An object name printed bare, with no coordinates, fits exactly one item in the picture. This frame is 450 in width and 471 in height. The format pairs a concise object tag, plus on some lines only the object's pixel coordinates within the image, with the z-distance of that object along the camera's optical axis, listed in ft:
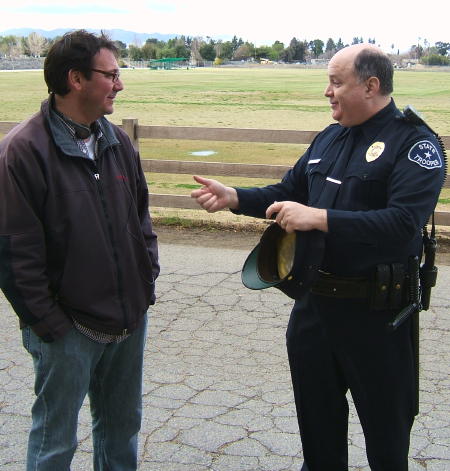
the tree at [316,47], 636.07
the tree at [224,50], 571.97
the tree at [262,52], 578.04
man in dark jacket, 7.50
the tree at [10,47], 591.37
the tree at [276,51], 575.42
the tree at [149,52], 540.23
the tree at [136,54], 533.14
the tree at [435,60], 476.95
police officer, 7.98
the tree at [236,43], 619.67
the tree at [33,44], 570.21
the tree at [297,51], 557.74
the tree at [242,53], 569.64
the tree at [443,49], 632.22
